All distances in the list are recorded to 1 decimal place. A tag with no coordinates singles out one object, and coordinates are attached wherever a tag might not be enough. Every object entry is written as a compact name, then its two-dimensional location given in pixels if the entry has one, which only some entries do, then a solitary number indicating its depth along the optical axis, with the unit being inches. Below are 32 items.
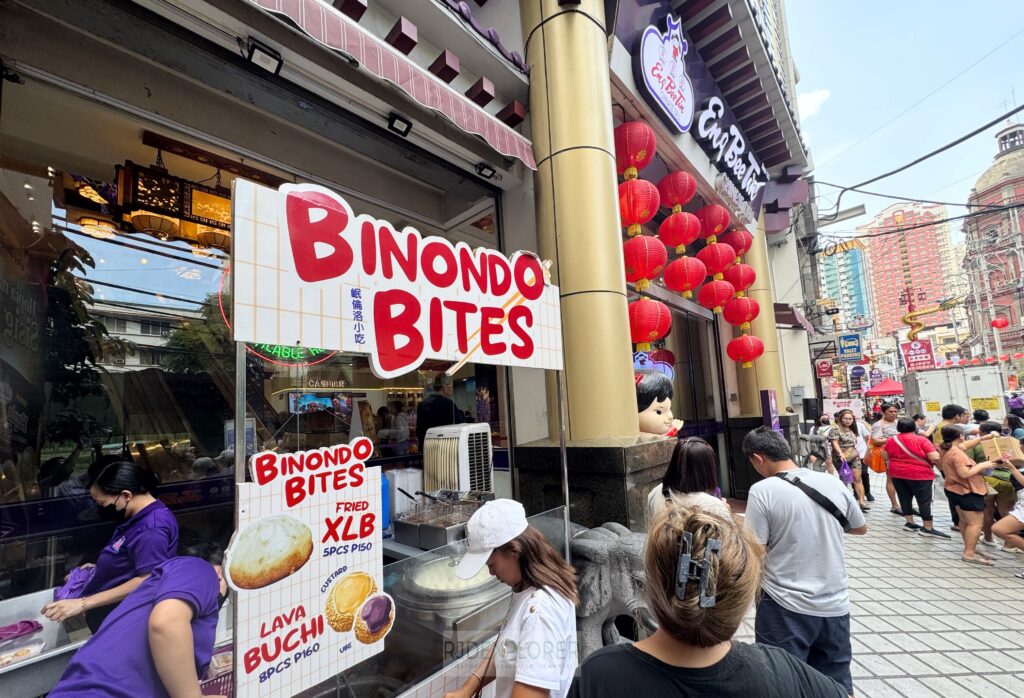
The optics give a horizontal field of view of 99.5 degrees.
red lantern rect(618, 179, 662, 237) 198.2
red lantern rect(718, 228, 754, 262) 317.4
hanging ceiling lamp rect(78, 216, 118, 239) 163.2
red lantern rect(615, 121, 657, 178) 206.7
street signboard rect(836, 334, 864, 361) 749.9
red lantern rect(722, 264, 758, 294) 300.8
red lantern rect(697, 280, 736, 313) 270.5
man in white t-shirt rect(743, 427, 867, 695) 97.9
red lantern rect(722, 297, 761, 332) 301.1
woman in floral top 329.1
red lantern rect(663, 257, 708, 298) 230.7
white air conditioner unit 139.7
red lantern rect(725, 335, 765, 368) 309.1
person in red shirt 264.1
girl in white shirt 64.0
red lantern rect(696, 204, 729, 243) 275.7
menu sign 63.7
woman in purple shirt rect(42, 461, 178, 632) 100.3
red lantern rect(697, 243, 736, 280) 270.5
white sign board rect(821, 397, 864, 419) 544.8
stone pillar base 147.5
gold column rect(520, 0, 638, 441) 163.6
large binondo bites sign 67.0
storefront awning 109.1
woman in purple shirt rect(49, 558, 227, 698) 63.9
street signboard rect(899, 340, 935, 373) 853.2
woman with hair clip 41.7
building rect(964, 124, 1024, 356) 1471.5
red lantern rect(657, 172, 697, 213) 240.4
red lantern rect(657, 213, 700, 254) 230.7
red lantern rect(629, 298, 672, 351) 200.8
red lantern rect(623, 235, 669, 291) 198.8
